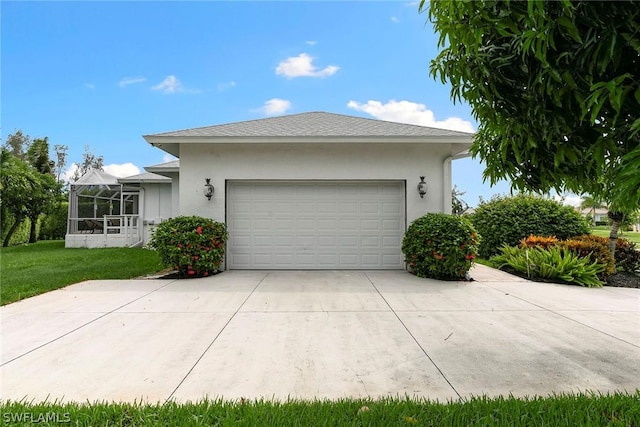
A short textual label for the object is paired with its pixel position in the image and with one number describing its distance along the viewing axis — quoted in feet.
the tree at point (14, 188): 51.37
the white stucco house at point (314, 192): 27.86
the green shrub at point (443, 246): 23.43
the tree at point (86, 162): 128.77
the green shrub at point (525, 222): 33.30
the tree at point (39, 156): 73.36
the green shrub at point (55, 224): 66.90
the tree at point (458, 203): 60.12
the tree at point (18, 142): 116.57
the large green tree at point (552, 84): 5.54
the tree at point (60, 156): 125.67
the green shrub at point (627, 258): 27.55
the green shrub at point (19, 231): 55.83
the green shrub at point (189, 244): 24.23
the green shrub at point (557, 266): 23.80
